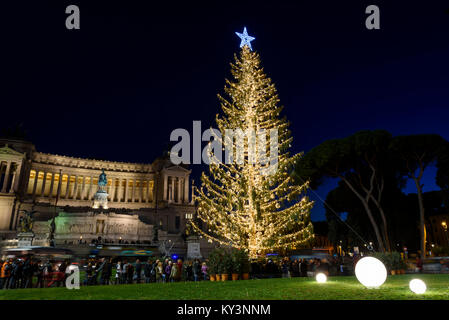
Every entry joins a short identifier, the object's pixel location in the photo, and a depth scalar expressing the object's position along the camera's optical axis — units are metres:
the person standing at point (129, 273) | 18.41
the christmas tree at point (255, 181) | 19.03
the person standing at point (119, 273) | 19.03
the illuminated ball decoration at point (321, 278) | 12.91
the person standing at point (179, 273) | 18.77
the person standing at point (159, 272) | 20.00
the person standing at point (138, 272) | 19.53
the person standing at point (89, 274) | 18.06
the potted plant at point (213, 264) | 16.14
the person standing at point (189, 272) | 21.48
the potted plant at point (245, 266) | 15.94
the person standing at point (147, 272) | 18.64
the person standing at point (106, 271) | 17.80
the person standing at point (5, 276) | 16.89
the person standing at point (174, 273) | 18.69
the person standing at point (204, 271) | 19.92
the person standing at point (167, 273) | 19.11
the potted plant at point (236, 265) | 15.68
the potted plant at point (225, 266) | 15.73
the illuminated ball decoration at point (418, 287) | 8.12
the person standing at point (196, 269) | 18.75
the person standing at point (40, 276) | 17.74
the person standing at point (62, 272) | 17.36
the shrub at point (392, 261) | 19.62
